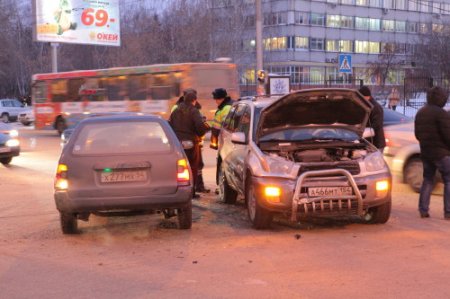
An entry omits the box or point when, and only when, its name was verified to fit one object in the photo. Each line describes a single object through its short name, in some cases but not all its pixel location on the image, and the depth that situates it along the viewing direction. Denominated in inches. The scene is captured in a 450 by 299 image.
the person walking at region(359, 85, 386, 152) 359.9
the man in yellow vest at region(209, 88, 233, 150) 391.2
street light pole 879.1
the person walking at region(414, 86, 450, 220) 286.7
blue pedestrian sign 726.5
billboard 1487.5
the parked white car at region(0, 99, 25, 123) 1552.7
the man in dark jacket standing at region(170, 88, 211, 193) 377.8
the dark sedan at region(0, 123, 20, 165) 574.9
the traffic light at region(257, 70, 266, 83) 874.8
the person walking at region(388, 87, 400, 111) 1072.2
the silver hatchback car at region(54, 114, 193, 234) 254.5
